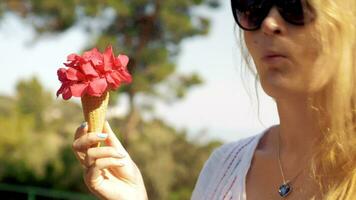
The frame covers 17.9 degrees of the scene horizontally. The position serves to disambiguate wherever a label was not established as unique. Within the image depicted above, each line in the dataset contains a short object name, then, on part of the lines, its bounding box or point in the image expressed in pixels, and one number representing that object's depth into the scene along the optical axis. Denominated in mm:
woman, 1475
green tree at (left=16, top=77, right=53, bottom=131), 16047
